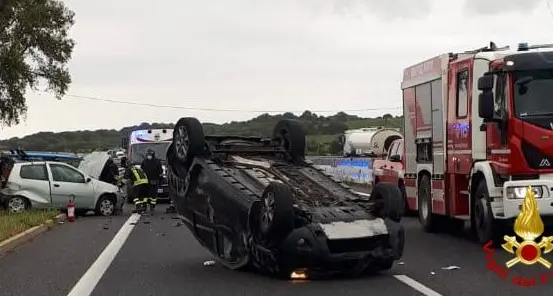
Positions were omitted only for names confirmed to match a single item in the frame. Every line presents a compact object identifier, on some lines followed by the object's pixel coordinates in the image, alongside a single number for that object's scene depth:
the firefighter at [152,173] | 21.89
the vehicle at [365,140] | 37.81
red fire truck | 11.60
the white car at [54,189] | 20.44
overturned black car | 8.98
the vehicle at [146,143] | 27.47
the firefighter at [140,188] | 21.44
